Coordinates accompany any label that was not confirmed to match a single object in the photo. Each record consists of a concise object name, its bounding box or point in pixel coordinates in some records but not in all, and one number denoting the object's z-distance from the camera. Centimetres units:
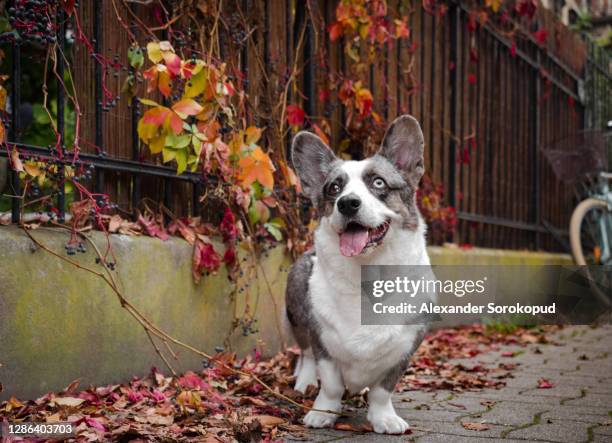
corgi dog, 303
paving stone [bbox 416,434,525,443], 282
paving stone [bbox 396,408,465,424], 324
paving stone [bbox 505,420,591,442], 288
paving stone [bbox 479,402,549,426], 319
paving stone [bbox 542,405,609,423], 323
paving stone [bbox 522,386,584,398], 380
